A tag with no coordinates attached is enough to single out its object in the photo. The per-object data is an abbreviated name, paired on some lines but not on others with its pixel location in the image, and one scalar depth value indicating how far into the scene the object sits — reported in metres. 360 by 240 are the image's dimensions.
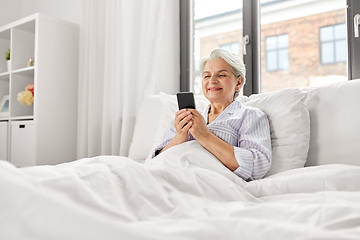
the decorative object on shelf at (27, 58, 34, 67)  2.61
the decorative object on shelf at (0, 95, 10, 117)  2.78
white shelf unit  2.44
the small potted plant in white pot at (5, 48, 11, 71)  2.71
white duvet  0.51
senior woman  1.19
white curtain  2.32
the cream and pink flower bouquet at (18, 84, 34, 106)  2.53
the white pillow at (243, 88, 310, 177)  1.29
